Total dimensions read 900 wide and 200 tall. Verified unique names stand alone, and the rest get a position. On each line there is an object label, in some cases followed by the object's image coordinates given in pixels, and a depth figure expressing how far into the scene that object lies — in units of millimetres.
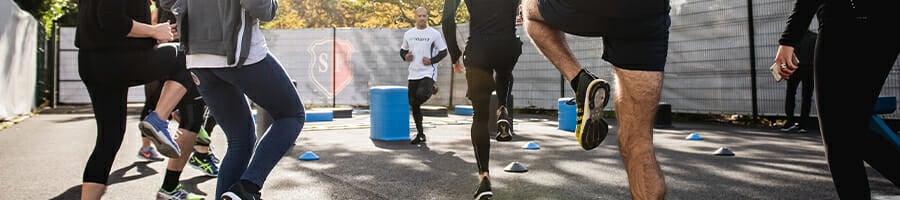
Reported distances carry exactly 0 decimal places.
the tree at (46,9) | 15516
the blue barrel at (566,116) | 8844
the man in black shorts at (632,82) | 1980
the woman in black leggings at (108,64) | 2680
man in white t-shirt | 7168
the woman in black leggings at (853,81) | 1856
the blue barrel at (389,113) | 7195
